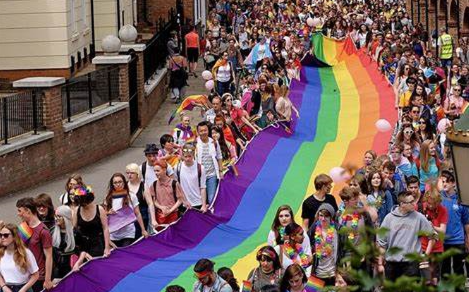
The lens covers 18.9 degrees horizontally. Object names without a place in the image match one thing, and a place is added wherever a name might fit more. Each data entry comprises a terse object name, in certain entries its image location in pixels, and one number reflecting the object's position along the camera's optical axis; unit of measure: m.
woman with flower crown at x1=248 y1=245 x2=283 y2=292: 11.60
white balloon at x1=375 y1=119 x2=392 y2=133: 21.61
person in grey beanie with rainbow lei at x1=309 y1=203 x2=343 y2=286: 12.66
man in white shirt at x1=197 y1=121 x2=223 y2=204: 17.14
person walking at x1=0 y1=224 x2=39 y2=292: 11.80
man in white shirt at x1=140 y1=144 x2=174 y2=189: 15.69
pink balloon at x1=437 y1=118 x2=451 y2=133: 18.44
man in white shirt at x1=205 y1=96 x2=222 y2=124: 20.55
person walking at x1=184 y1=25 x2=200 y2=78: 38.50
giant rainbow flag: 13.93
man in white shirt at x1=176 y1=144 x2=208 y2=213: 16.19
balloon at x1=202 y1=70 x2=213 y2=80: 29.70
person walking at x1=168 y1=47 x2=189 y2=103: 32.56
